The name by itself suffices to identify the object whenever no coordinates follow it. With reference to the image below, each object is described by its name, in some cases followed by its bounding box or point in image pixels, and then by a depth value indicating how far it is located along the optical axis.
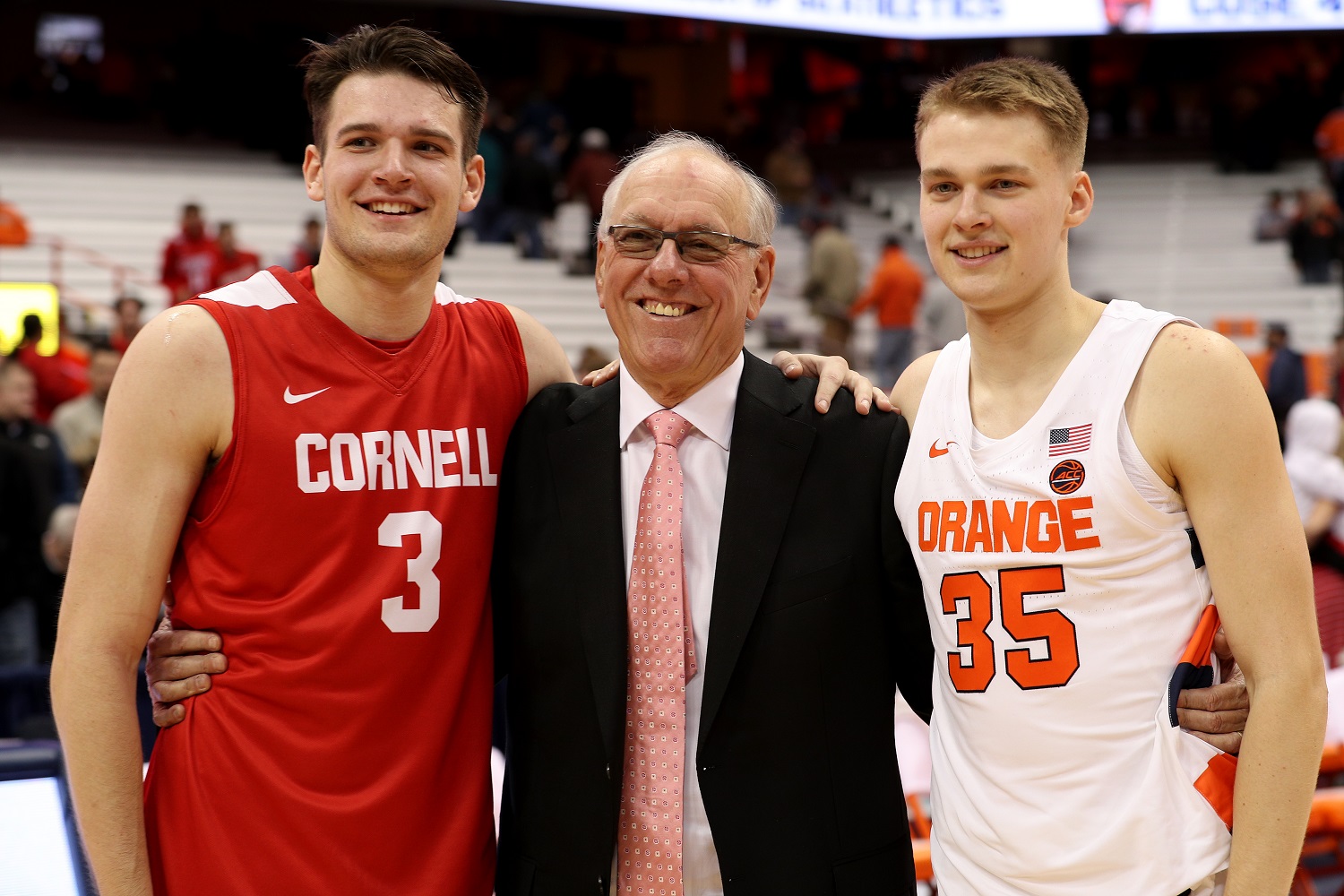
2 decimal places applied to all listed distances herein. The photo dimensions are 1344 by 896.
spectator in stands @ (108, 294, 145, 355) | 9.67
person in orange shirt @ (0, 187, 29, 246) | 12.67
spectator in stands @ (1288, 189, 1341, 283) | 17.17
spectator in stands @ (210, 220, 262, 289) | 11.20
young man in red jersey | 2.41
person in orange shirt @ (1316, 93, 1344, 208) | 18.14
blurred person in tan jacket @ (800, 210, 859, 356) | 14.19
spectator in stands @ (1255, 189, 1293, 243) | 19.16
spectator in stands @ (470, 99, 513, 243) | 14.17
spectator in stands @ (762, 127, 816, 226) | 17.81
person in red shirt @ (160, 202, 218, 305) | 11.34
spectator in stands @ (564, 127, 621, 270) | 14.68
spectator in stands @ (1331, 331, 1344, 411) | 12.74
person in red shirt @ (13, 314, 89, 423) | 9.28
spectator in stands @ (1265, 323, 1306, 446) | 12.48
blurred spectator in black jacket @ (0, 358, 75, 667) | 6.86
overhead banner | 19.11
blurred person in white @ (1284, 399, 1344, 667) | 6.04
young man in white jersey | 2.20
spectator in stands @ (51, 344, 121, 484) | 8.18
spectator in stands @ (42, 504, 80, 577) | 6.16
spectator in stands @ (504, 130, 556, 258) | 14.65
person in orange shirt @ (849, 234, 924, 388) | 12.93
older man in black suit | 2.47
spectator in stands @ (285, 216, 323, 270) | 10.00
